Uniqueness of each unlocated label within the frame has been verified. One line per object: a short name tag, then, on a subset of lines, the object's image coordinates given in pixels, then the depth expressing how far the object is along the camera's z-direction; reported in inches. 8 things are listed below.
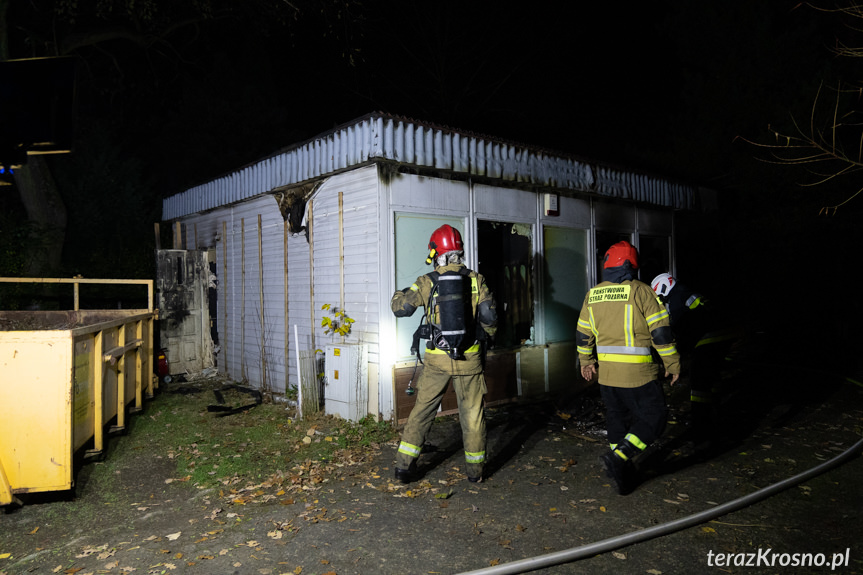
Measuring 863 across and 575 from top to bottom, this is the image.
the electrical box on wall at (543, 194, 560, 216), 335.9
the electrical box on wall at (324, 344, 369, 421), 264.8
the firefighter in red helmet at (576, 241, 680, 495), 168.9
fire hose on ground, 123.4
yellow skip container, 158.7
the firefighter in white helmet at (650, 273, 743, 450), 227.1
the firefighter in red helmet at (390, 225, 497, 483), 182.4
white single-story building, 267.1
